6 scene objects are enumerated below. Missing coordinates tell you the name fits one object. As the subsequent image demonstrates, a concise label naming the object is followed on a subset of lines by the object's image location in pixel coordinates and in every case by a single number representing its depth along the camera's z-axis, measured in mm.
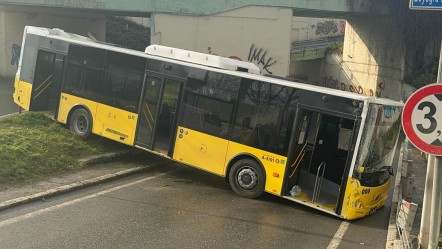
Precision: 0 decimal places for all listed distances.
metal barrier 6117
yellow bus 8484
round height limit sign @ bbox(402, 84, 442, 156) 4625
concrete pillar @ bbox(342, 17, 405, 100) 26422
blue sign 5027
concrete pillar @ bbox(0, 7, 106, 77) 23438
